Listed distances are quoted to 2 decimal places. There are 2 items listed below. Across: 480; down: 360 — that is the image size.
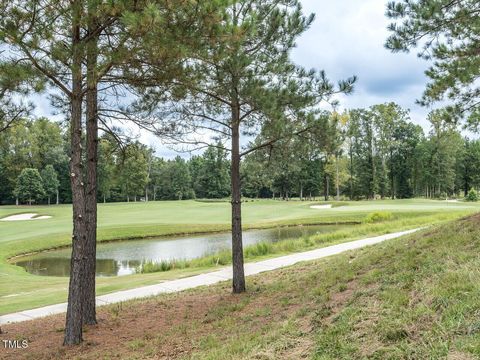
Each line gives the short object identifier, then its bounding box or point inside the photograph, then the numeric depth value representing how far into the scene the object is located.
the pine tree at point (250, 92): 7.14
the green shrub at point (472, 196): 37.12
